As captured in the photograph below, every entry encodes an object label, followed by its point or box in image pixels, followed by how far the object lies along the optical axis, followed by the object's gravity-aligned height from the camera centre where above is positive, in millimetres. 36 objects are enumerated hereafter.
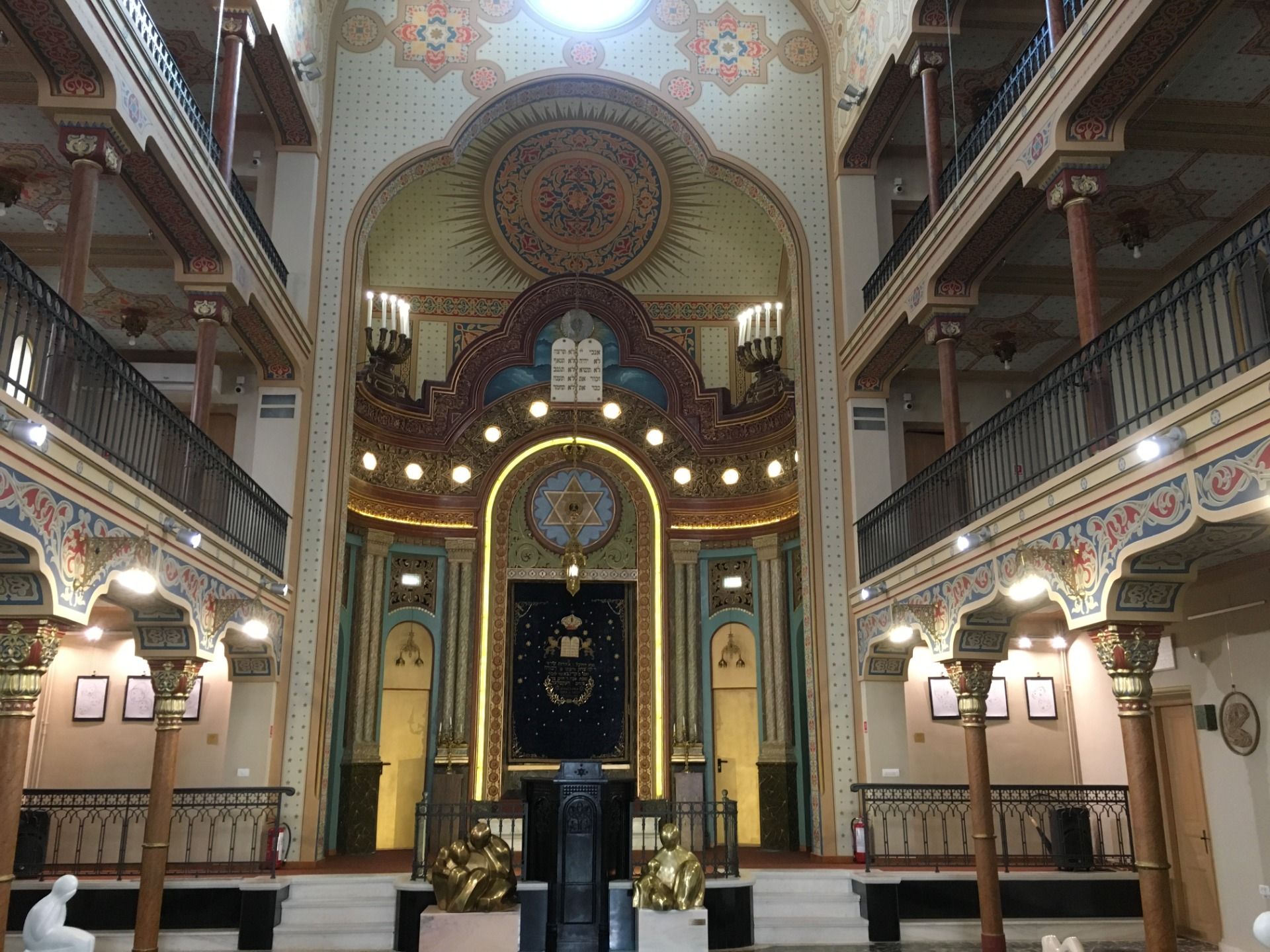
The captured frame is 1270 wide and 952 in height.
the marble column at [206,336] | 11164 +4424
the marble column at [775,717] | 15734 +710
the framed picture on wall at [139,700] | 14383 +871
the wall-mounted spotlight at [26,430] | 6141 +1906
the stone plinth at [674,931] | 9852 -1481
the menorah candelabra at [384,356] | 16484 +6172
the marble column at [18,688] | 7094 +516
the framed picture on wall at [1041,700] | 14758 +873
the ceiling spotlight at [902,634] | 12133 +1480
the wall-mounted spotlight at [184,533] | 8773 +1912
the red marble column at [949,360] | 11836 +4403
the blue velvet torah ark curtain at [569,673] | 16562 +1423
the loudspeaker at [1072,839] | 11586 -786
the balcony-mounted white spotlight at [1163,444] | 6500 +1921
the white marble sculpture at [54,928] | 7484 -1100
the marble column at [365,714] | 15242 +746
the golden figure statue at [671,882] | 9953 -1058
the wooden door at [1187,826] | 10633 -605
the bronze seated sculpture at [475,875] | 9891 -991
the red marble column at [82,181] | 8062 +4460
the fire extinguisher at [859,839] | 12766 -856
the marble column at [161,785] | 9609 -163
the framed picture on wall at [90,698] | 14289 +889
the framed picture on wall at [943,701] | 14688 +863
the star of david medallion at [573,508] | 17484 +4113
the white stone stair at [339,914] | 10617 -1453
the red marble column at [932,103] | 11898 +7310
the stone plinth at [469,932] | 9680 -1460
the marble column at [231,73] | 11328 +7200
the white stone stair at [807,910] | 10930 -1471
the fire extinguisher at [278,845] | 11266 -849
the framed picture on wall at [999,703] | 14766 +836
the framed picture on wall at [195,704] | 14219 +805
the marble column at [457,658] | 16094 +1635
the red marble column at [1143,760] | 7352 +37
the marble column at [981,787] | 9836 -201
